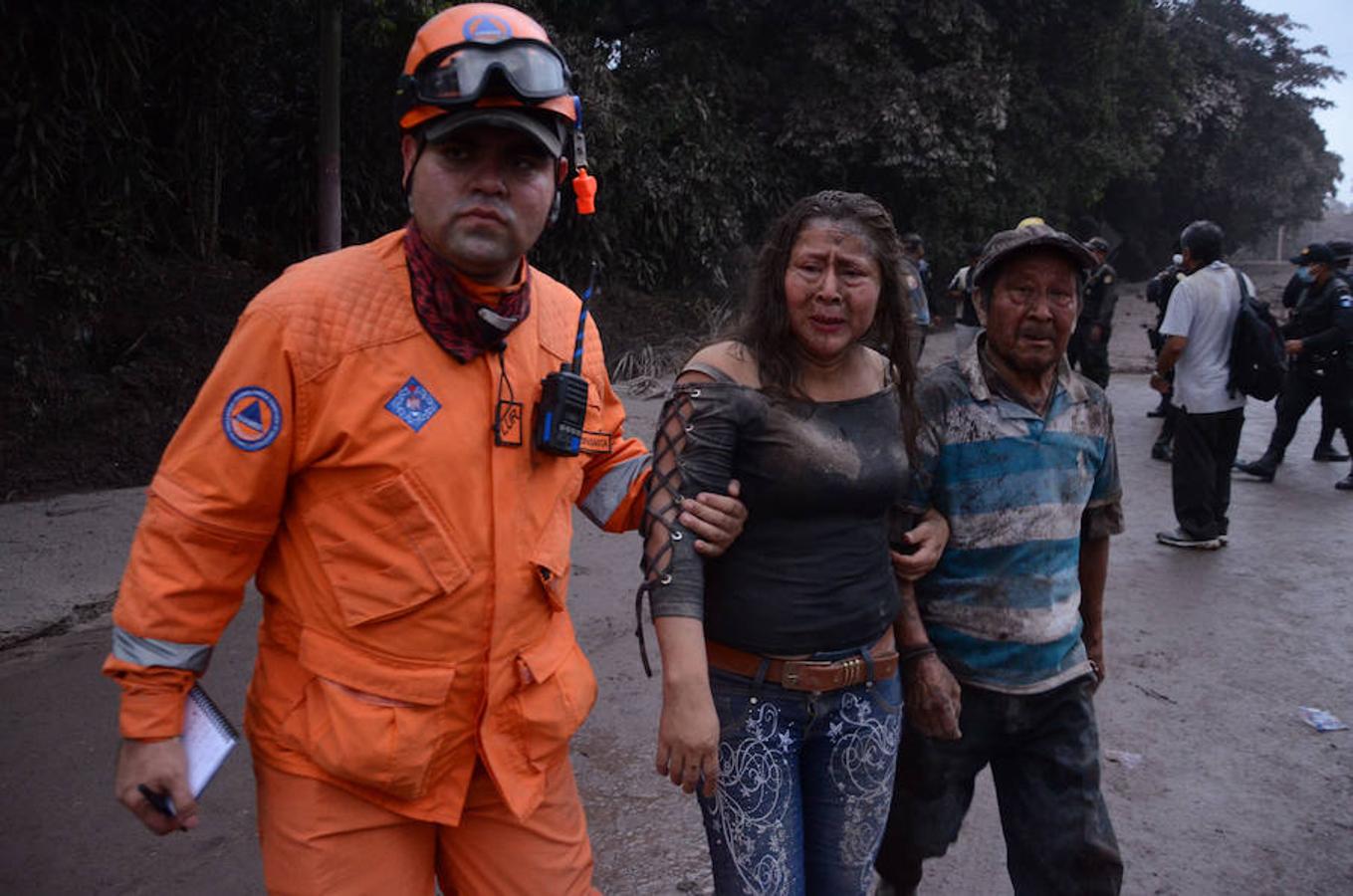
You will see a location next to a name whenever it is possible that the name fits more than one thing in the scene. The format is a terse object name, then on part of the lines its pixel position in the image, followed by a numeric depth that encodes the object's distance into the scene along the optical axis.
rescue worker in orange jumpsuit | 1.74
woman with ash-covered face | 2.08
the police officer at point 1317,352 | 8.44
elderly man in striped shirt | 2.41
